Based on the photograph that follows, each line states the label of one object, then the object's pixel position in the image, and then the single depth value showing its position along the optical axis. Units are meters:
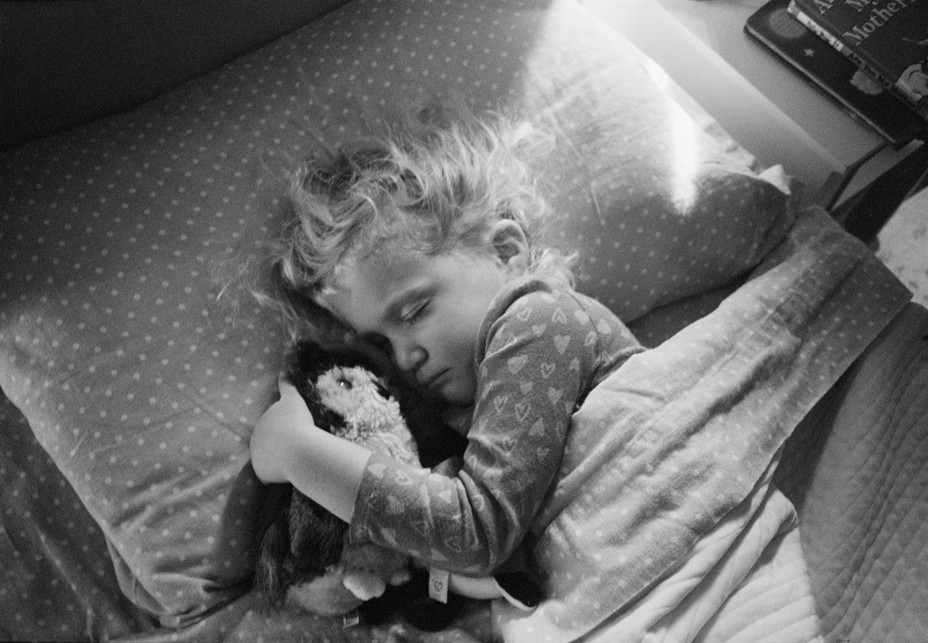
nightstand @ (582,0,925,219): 1.31
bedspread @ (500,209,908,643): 0.89
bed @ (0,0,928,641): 0.93
